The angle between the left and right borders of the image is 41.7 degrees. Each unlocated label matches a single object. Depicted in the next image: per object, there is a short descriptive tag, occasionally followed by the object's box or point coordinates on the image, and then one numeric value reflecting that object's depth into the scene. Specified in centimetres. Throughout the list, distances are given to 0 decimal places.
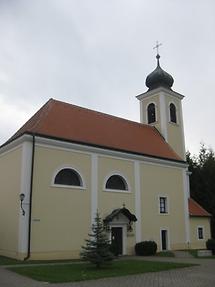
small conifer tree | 1221
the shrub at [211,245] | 2105
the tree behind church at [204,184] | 2994
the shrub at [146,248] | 1890
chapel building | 1602
